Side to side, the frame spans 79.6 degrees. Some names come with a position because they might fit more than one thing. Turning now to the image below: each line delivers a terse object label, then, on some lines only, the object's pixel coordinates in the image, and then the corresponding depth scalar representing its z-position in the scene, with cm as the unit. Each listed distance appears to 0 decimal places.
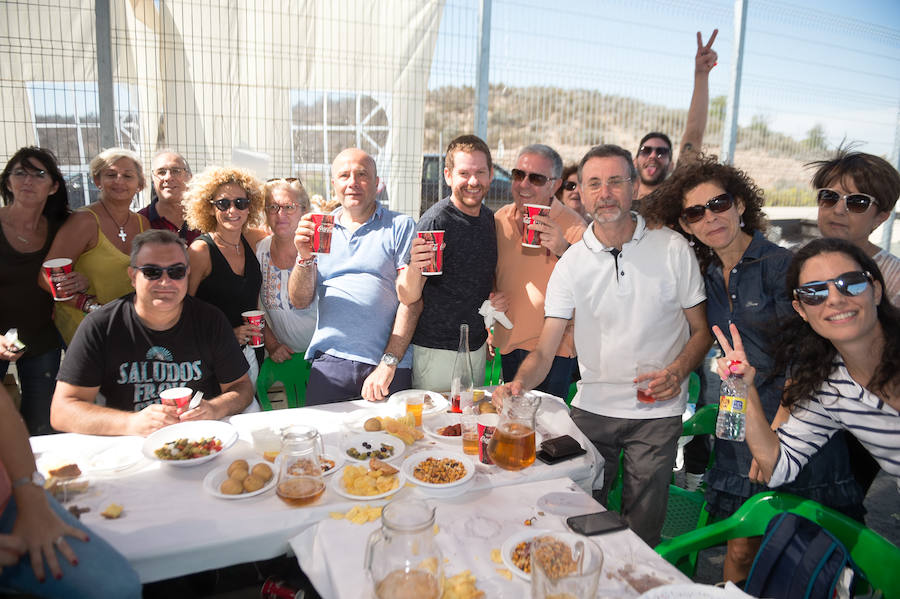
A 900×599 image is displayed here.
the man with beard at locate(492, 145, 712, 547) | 270
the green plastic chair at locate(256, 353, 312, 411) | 383
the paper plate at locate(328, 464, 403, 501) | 186
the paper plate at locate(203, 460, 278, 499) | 186
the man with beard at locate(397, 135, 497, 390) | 326
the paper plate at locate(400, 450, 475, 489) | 188
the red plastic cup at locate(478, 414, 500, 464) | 216
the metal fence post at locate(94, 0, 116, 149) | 451
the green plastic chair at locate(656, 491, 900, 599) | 172
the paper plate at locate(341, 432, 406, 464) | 218
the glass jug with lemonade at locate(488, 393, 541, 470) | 202
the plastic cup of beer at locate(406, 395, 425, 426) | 247
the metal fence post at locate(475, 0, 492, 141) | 563
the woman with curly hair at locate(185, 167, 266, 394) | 331
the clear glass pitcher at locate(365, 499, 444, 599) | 133
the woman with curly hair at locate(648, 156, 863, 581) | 231
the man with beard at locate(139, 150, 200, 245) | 405
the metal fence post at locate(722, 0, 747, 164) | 706
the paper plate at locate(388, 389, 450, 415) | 265
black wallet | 220
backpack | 170
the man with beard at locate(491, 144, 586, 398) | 336
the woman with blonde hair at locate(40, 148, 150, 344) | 346
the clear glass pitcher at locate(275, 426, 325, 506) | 183
